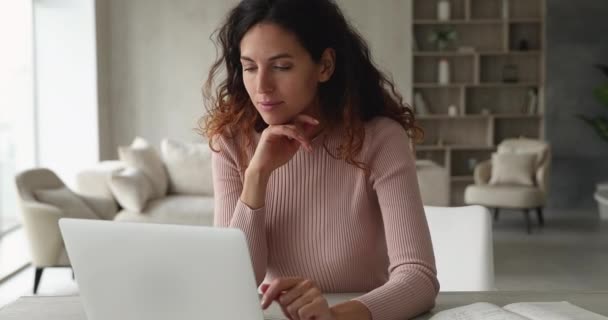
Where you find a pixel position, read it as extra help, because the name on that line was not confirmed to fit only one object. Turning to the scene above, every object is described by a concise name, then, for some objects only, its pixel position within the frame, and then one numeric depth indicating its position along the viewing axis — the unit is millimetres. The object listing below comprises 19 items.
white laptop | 956
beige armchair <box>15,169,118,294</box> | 4656
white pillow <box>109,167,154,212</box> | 5379
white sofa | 5445
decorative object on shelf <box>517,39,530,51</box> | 8336
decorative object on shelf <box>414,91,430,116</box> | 8453
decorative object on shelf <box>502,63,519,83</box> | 8438
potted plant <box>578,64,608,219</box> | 7910
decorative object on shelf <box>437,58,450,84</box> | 8344
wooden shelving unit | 8398
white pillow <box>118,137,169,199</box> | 5809
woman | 1509
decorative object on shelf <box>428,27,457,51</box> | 8312
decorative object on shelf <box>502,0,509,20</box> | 8227
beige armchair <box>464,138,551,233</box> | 7082
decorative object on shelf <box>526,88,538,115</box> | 8422
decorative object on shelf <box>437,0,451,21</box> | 8266
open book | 1180
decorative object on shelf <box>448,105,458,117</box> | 8414
